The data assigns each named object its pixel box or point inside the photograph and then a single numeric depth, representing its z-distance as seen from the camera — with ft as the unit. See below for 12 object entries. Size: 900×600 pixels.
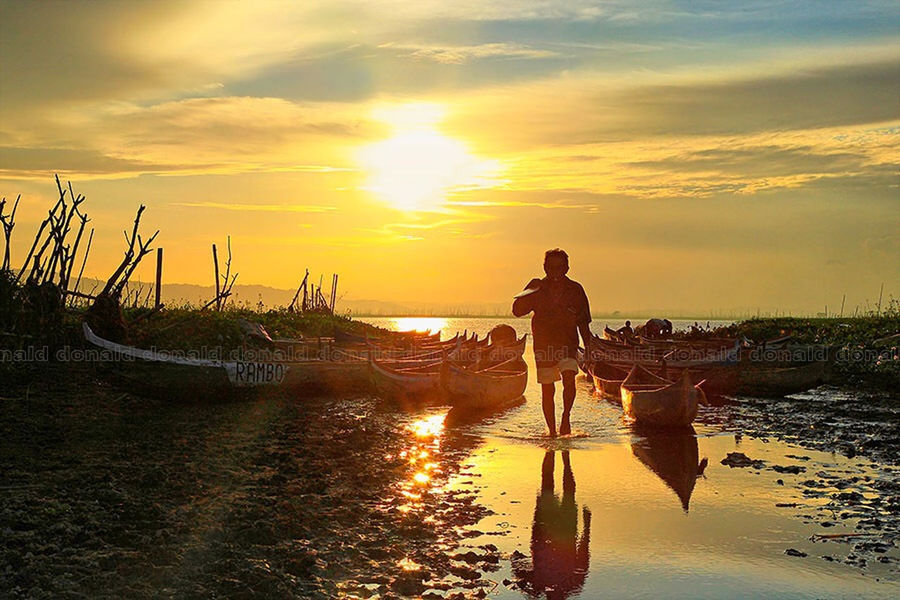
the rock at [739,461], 42.57
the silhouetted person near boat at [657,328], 143.84
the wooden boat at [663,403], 51.78
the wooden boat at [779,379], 79.25
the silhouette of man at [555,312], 46.85
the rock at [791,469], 40.45
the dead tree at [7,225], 65.29
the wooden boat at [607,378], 77.66
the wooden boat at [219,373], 57.98
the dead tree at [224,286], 83.60
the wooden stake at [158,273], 92.73
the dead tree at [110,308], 65.57
